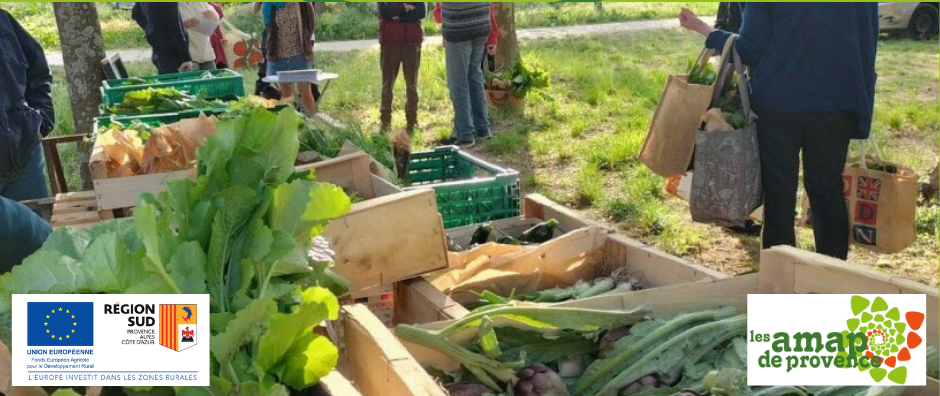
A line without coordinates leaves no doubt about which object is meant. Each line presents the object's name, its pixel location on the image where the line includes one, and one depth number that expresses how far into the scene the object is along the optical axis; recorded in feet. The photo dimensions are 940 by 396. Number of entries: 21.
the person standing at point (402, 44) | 27.91
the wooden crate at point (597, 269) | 9.70
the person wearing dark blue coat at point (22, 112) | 14.10
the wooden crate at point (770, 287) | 8.20
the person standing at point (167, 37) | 25.43
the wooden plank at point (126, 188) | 12.30
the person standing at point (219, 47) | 30.32
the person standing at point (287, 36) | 26.22
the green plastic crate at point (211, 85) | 19.62
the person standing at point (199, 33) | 26.94
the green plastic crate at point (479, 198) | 13.21
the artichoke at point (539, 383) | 7.85
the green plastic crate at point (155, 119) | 15.69
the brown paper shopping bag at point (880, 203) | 15.39
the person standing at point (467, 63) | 26.48
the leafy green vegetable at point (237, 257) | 5.49
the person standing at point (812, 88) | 14.16
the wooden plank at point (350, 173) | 11.99
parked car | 54.24
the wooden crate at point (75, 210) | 12.35
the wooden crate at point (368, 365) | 5.95
